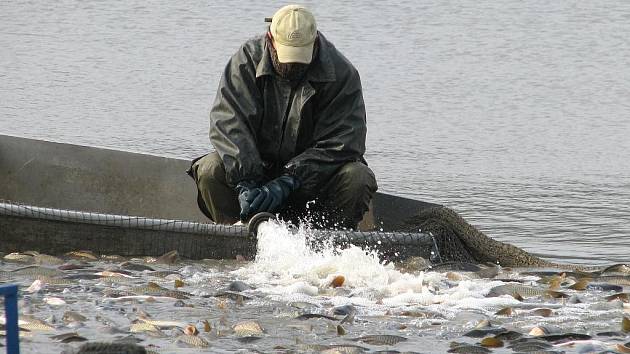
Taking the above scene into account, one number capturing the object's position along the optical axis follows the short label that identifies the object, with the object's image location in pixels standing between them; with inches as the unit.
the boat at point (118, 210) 606.2
